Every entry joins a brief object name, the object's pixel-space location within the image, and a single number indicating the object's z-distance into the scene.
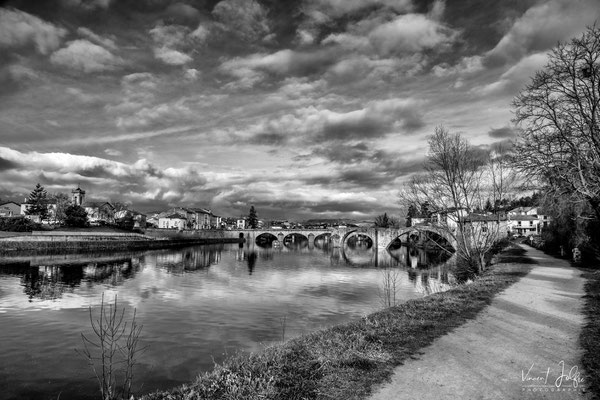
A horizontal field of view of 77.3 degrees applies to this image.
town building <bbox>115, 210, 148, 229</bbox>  136.94
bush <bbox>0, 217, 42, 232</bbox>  65.38
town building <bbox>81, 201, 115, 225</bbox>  133.88
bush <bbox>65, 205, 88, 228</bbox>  82.31
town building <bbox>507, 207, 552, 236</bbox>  121.25
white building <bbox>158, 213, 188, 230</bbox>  158.00
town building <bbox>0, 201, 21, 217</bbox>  124.75
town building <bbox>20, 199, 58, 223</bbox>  95.56
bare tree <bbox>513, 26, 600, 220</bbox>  14.20
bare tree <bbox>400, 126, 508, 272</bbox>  23.77
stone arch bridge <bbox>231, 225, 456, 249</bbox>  85.00
